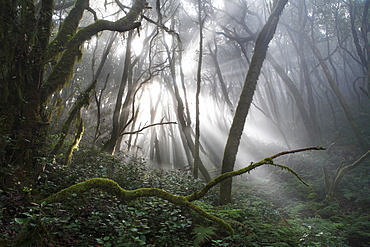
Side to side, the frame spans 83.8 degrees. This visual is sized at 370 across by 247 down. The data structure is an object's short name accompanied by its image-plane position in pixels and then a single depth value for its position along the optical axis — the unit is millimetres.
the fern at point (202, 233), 2693
